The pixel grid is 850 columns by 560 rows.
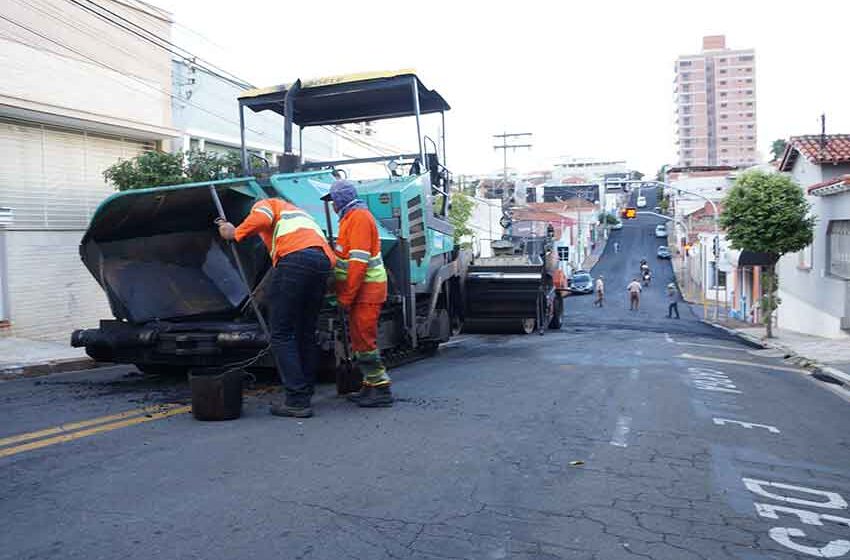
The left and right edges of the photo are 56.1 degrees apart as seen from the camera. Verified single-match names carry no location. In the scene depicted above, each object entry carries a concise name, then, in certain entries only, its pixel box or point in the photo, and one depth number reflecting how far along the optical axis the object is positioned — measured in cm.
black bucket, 552
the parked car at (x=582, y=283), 4862
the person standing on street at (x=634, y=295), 3656
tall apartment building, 14412
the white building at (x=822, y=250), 1918
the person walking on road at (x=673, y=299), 3300
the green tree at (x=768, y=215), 1939
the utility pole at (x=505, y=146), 5197
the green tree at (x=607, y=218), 9150
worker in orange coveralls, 638
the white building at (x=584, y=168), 14200
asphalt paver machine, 691
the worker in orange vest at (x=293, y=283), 584
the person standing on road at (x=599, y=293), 3956
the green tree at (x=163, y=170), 1302
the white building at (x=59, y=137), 1280
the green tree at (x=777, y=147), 10838
